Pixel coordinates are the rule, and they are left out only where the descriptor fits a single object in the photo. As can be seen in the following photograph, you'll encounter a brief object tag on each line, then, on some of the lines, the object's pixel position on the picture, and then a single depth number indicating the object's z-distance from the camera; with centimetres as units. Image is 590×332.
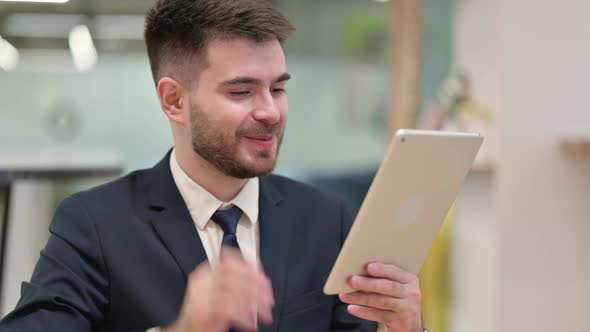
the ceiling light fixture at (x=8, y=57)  389
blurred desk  211
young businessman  129
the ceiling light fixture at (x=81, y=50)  394
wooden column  375
